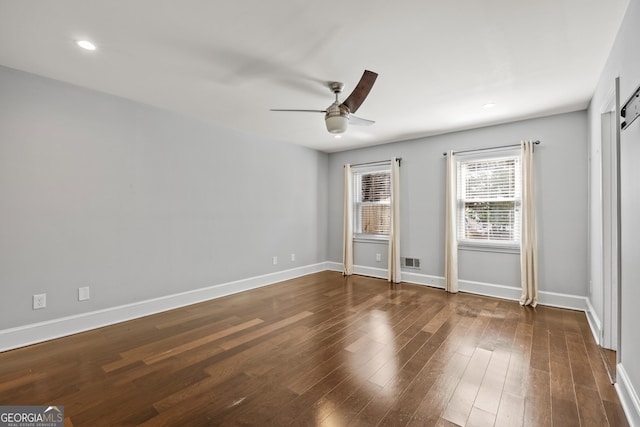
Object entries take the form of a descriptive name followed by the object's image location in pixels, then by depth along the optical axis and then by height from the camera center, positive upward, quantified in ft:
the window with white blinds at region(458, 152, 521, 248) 13.89 +0.66
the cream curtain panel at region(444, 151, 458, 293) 14.94 -0.88
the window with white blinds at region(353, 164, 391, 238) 18.53 +0.83
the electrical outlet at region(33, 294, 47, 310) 9.20 -2.76
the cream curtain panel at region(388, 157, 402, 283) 17.04 -0.88
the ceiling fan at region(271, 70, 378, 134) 8.29 +3.34
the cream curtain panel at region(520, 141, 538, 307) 12.80 -0.98
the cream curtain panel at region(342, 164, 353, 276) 19.27 -0.60
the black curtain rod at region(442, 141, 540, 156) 13.53 +3.21
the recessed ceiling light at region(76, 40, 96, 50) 7.37 +4.36
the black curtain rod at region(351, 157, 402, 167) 17.26 +3.24
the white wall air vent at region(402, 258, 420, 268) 16.72 -2.81
